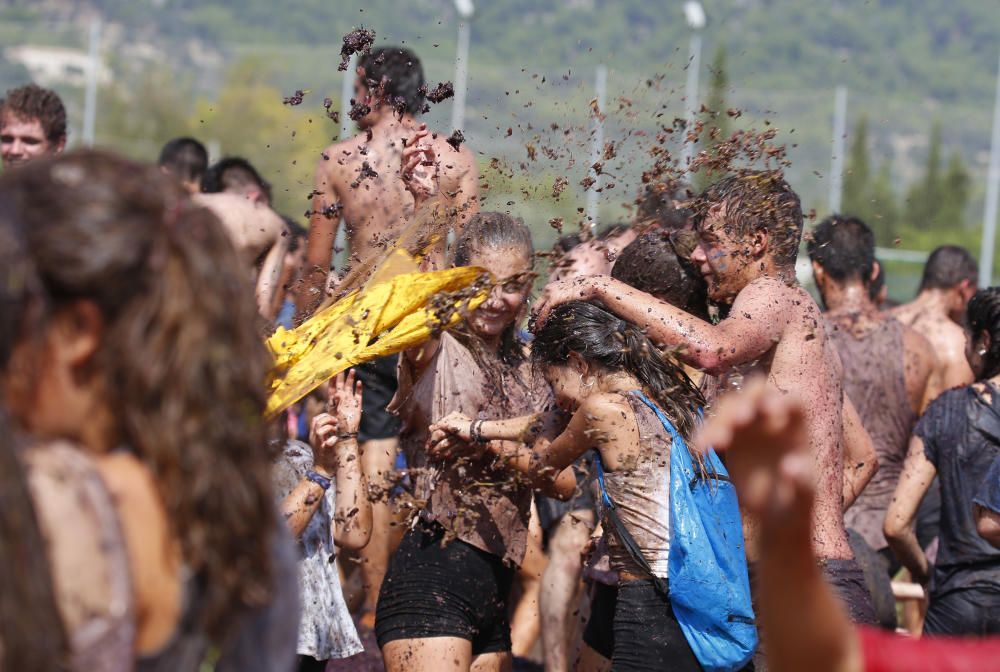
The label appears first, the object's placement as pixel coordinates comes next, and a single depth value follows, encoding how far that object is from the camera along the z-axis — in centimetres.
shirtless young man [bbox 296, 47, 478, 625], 943
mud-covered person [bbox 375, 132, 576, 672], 892
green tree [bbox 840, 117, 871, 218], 9656
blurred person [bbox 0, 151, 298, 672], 369
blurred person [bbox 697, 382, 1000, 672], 375
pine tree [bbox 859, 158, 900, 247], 8507
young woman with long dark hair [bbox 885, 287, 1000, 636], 1047
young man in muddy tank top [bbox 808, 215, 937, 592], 1420
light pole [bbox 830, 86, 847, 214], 5234
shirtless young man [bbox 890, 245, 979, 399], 1661
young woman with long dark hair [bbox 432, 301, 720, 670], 810
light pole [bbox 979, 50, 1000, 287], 4900
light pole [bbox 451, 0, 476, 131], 3279
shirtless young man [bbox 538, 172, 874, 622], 811
